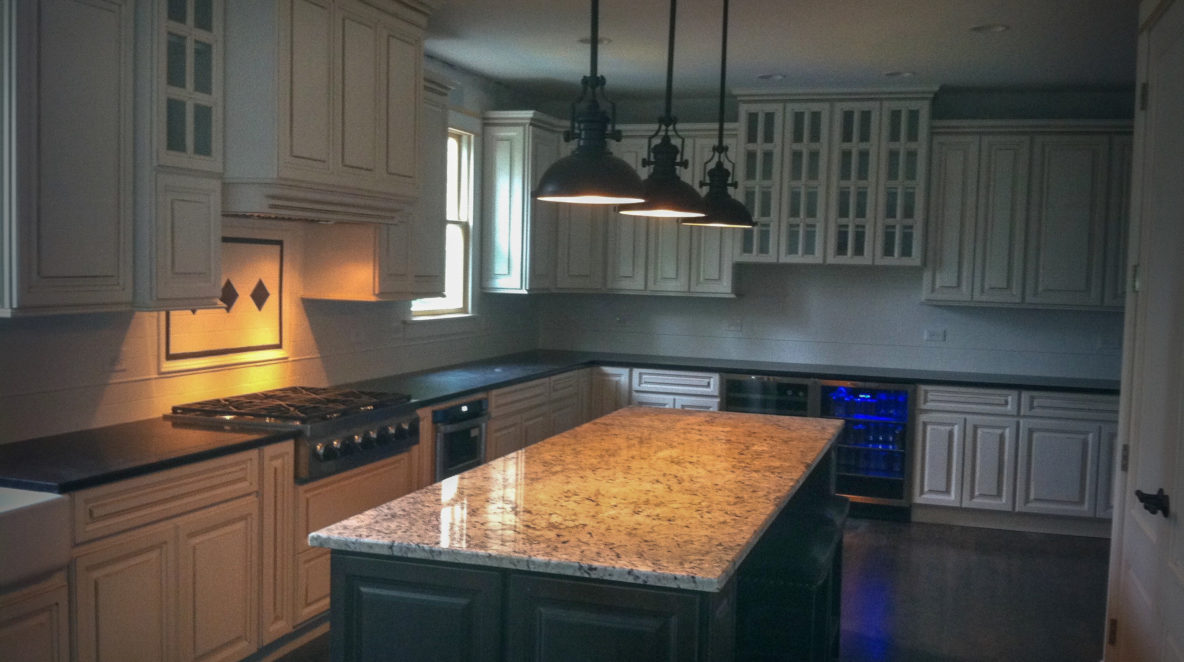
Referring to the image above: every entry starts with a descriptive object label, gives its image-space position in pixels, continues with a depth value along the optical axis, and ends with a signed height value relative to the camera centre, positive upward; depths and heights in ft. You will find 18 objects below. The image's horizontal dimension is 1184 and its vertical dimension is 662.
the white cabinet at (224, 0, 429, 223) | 12.37 +2.30
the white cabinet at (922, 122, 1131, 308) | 19.65 +1.73
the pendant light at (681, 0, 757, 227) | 11.69 +1.03
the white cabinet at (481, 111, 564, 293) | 20.77 +1.85
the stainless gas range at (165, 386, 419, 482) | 12.36 -1.78
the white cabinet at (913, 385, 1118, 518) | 19.21 -2.97
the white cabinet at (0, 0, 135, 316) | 9.51 +1.18
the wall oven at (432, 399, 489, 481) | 15.56 -2.44
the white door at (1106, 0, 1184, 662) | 8.93 -0.76
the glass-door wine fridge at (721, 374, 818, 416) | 20.79 -2.13
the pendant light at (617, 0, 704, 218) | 10.10 +1.03
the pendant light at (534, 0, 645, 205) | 8.29 +0.98
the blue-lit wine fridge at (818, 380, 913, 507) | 20.24 -2.90
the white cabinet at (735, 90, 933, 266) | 20.57 +2.48
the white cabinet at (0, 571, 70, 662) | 8.62 -3.09
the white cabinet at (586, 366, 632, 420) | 22.13 -2.24
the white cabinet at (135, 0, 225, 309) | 10.98 +1.40
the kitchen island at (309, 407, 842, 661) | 6.93 -2.01
